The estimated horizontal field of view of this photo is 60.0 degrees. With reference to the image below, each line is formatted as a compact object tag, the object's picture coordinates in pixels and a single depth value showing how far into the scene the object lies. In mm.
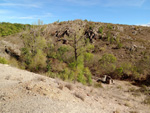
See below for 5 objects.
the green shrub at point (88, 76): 15070
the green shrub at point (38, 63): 17672
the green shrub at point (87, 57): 19828
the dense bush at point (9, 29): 44978
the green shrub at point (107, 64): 22572
